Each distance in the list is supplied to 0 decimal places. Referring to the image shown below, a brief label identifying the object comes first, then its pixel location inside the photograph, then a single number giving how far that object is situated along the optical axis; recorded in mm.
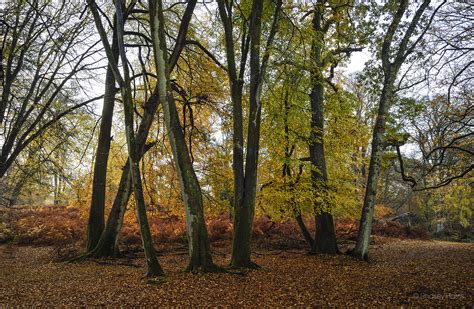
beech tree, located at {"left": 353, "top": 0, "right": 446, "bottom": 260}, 9020
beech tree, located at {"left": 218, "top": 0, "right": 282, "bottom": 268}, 7371
